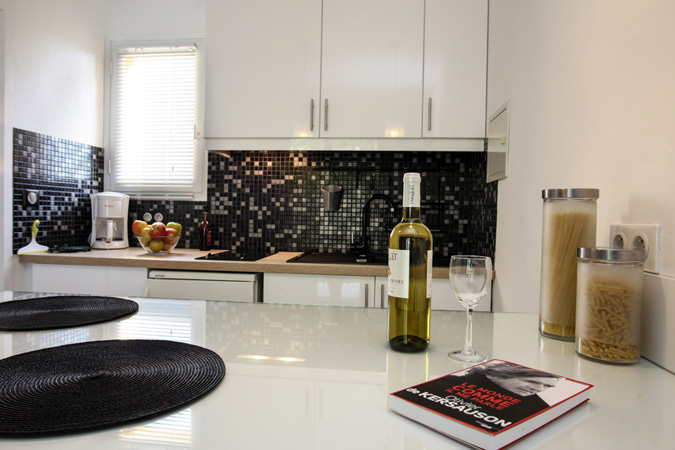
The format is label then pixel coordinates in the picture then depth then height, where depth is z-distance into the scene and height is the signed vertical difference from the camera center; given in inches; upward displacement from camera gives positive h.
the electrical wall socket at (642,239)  36.2 -1.4
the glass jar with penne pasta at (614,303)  32.5 -5.8
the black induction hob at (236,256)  100.7 -10.0
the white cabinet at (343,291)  94.8 -15.8
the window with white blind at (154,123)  124.5 +24.2
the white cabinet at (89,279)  100.6 -15.4
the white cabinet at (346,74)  102.0 +32.7
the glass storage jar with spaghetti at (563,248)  37.7 -2.3
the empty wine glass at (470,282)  32.0 -4.4
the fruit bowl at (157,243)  107.5 -7.6
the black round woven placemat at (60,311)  38.5 -9.6
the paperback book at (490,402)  20.4 -9.1
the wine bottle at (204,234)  122.7 -5.8
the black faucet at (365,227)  108.5 -2.8
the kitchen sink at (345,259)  100.4 -10.0
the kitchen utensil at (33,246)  102.4 -8.7
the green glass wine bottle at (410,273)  32.1 -4.0
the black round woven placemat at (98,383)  21.4 -9.7
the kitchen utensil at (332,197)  116.6 +4.7
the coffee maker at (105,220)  116.3 -2.5
